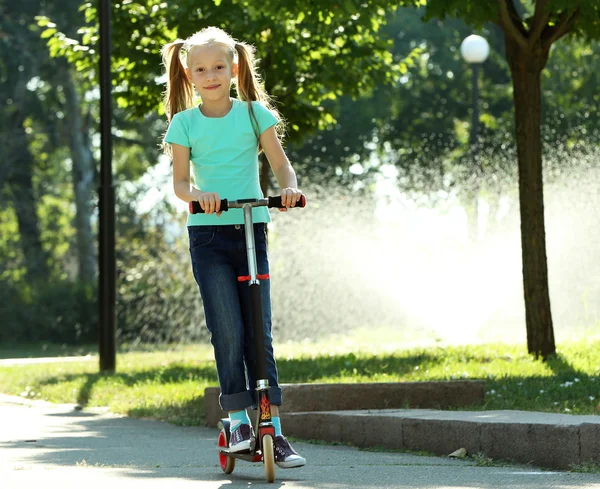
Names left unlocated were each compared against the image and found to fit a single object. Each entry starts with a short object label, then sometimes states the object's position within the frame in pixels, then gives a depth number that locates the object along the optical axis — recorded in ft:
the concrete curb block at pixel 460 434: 34.95
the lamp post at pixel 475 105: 120.00
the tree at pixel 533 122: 68.58
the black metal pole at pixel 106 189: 80.81
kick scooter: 30.66
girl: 32.10
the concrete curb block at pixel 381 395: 47.50
